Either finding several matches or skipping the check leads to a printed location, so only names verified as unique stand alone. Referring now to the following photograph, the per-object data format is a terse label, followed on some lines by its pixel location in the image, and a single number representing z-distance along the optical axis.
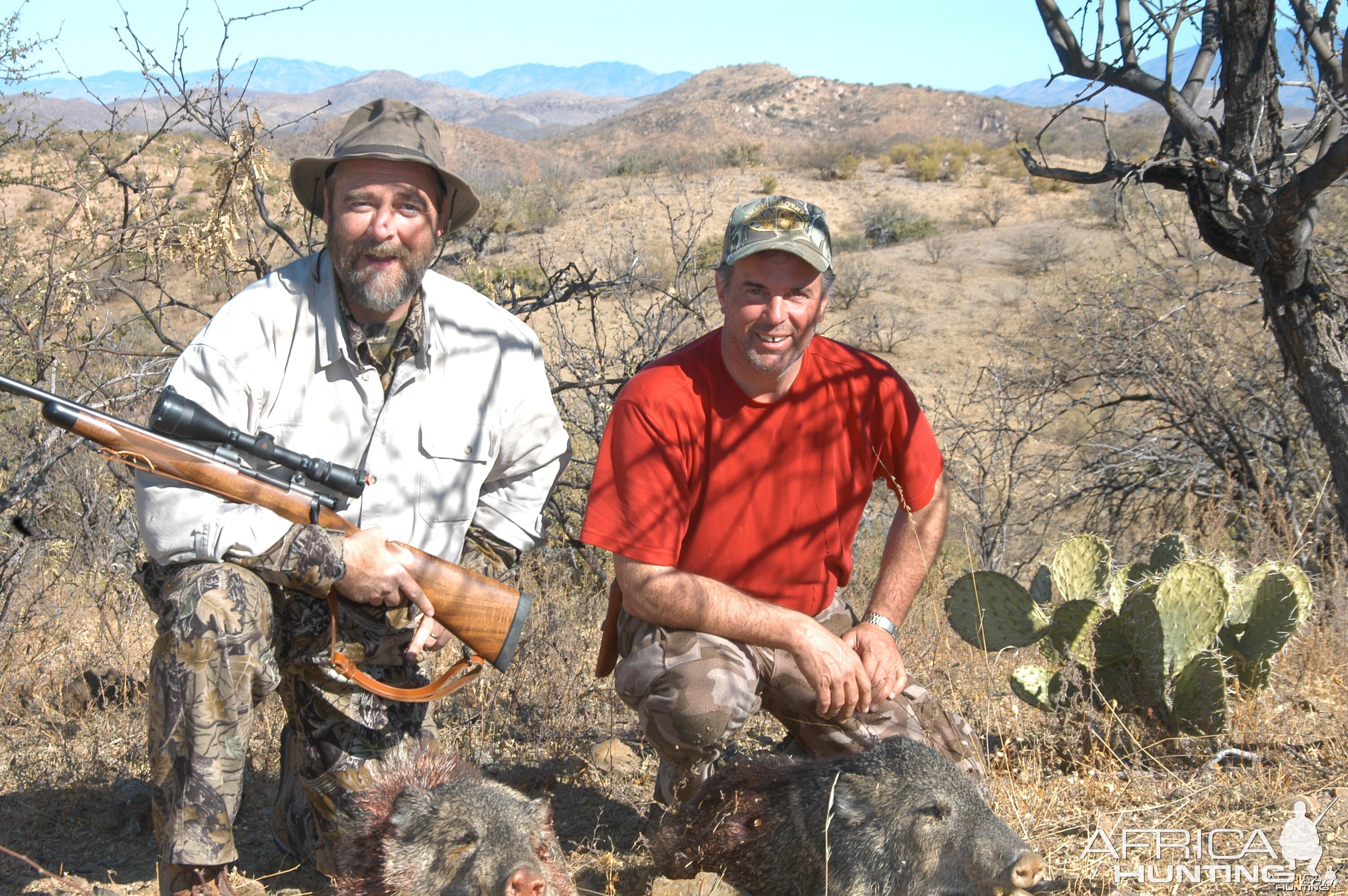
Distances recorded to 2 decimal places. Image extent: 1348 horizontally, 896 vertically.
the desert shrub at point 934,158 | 31.16
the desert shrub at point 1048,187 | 27.20
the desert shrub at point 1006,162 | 31.23
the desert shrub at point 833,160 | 31.14
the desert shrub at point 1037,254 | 18.59
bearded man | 3.01
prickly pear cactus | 3.65
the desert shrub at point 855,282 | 17.36
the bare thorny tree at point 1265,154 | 4.33
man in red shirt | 3.06
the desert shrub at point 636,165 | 29.25
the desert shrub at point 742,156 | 31.17
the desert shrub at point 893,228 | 23.27
